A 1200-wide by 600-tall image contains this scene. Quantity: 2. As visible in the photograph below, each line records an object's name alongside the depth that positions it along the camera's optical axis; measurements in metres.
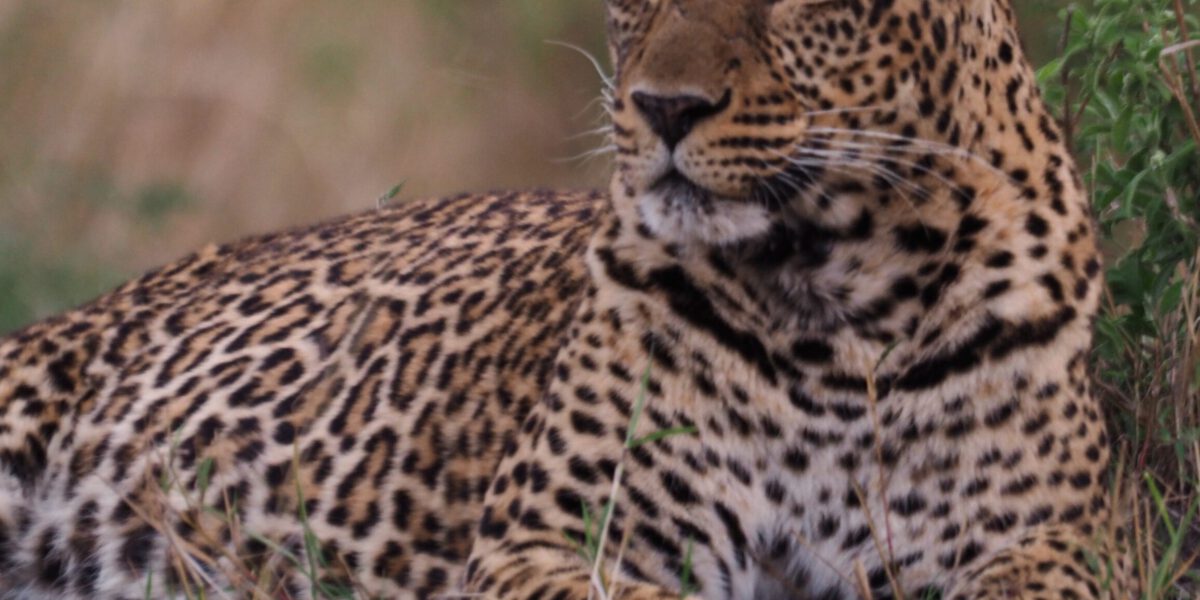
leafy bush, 11.97
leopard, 9.58
